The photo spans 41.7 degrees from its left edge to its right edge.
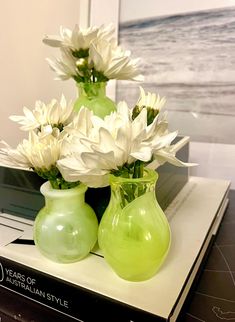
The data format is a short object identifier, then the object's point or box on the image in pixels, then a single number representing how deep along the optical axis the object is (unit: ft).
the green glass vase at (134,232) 1.33
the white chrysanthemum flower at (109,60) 1.69
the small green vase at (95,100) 1.83
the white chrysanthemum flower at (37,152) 1.34
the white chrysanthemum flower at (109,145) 1.18
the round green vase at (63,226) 1.47
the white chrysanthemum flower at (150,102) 1.59
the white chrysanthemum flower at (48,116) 1.52
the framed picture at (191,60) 2.83
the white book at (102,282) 1.26
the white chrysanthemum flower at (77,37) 1.67
